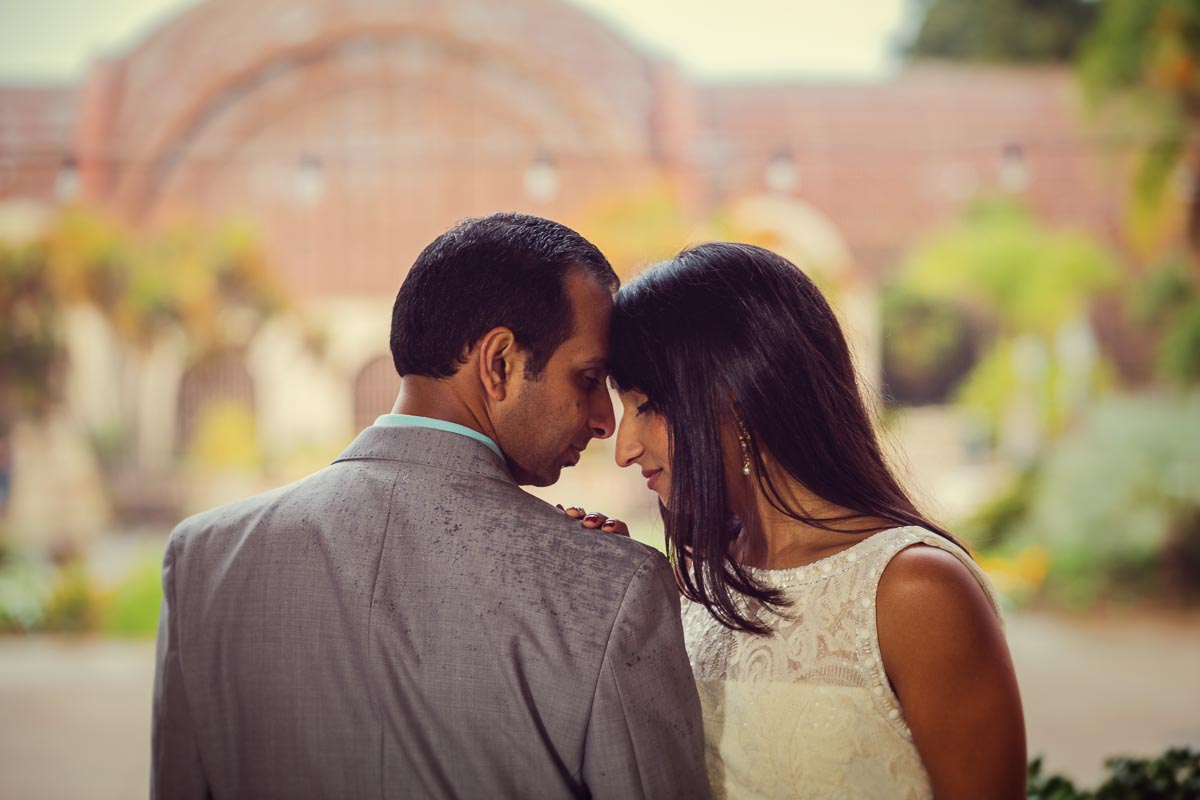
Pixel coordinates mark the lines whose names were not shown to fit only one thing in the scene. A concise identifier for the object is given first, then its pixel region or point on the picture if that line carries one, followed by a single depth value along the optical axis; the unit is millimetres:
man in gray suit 1482
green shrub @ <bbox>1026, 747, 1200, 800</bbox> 2412
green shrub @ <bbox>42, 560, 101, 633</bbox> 10383
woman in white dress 1722
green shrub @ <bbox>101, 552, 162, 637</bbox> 10180
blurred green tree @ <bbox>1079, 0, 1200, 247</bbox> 12188
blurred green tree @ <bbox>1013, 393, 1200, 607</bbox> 10195
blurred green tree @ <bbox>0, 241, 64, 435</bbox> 11492
